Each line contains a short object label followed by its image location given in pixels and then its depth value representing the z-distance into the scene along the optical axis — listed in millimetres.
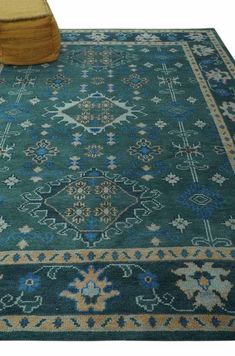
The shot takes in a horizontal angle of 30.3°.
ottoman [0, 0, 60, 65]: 4590
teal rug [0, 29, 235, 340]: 2363
